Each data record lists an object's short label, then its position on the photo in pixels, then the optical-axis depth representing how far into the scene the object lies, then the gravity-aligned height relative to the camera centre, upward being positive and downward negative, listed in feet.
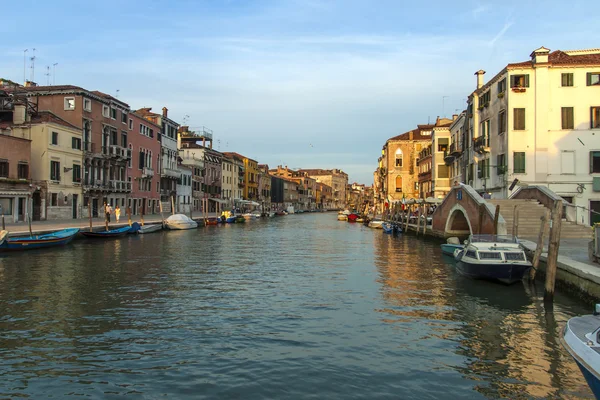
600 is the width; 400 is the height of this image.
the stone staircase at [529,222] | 75.66 -2.30
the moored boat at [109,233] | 100.78 -5.22
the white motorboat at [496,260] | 51.65 -5.47
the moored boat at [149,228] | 123.73 -5.20
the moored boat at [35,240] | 77.51 -5.26
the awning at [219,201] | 245.49 +3.46
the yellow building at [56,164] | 120.47 +10.76
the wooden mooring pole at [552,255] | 42.32 -3.98
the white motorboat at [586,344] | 16.80 -4.83
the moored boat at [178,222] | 141.18 -4.04
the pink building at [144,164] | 168.04 +14.98
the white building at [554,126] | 99.71 +16.13
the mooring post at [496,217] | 71.20 -1.42
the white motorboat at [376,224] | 171.30 -5.68
